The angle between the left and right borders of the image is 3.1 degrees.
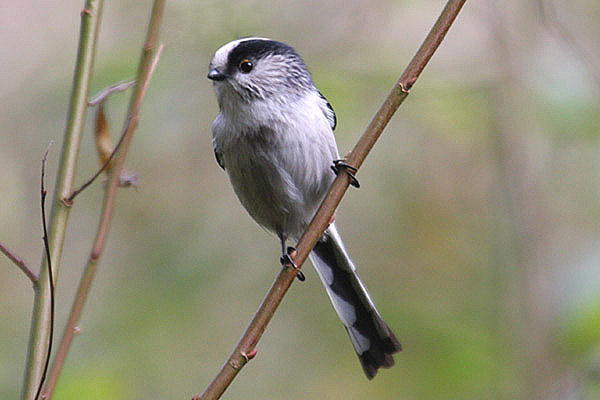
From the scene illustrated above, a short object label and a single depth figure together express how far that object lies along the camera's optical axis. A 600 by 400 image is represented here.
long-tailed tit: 3.36
